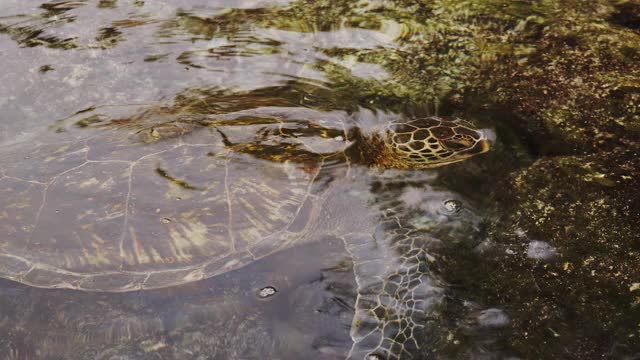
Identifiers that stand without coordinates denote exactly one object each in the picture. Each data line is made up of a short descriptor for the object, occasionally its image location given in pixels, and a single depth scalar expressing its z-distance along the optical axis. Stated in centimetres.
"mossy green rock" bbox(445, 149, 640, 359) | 219
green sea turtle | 271
